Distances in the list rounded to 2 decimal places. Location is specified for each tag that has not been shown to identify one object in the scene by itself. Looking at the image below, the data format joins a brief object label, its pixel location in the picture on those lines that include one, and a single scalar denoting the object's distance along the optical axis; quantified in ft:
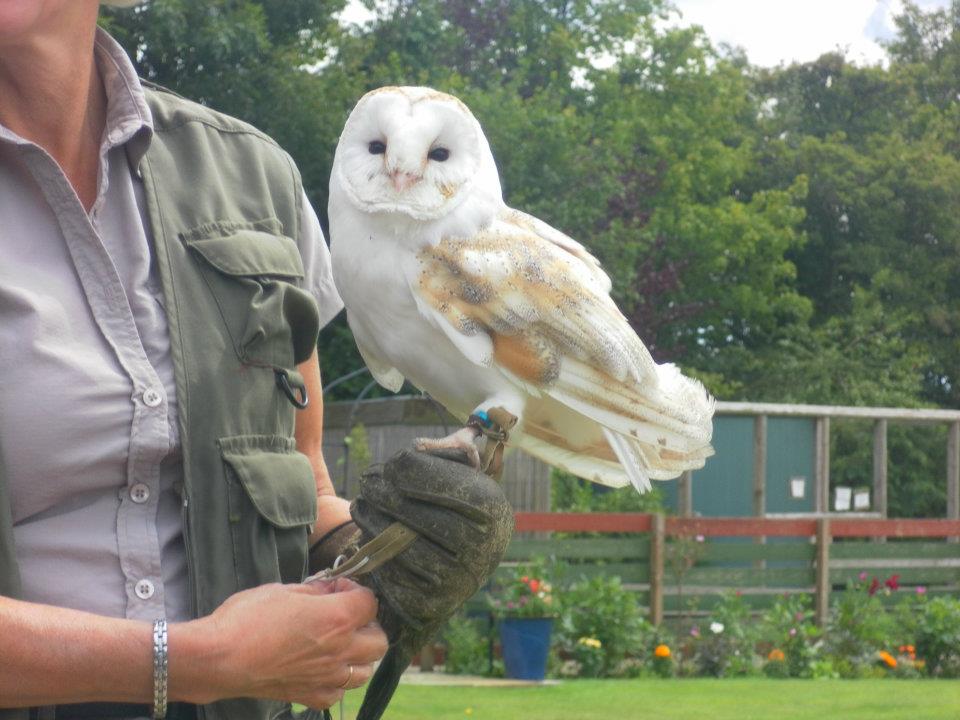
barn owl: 6.03
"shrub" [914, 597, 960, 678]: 28.25
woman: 5.06
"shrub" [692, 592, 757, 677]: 26.84
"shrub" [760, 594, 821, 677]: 27.07
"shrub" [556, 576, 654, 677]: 25.54
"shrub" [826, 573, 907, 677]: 27.84
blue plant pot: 24.56
